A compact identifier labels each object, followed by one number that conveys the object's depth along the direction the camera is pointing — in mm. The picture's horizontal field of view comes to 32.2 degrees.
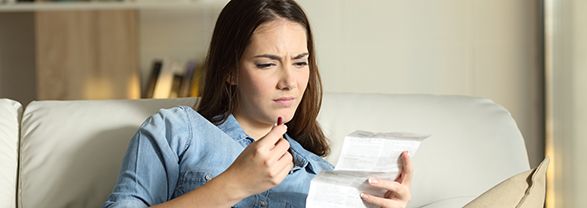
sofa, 2127
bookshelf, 3963
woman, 1826
